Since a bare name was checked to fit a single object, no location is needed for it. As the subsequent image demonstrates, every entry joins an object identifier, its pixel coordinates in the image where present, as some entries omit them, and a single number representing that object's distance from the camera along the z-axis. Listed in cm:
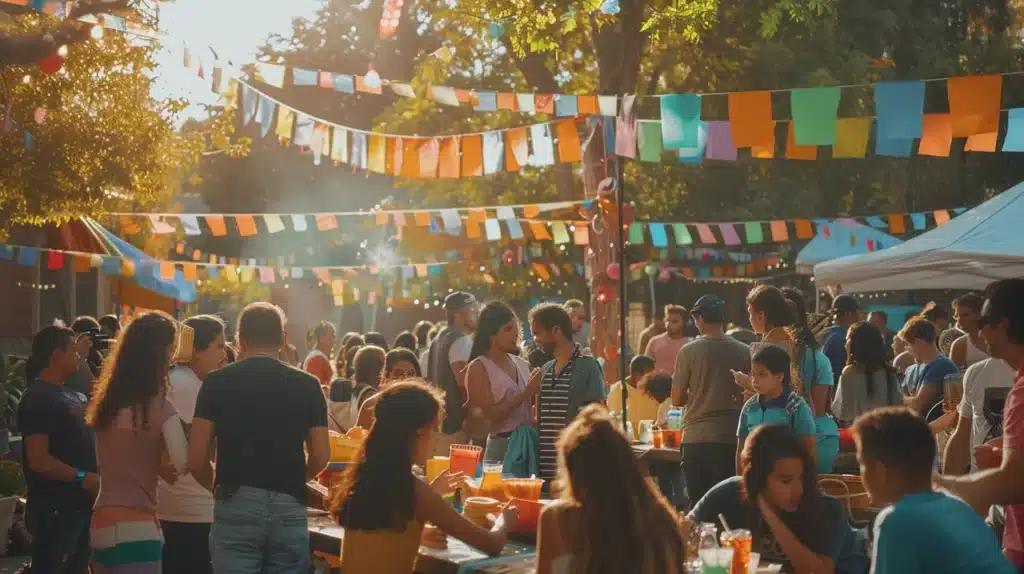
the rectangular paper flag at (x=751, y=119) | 998
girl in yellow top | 465
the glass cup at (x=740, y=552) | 449
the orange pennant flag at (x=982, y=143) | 932
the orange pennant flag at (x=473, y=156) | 1419
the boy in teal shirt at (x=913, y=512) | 344
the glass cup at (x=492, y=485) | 592
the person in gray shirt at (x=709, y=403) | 785
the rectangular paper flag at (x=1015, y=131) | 908
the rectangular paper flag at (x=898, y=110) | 913
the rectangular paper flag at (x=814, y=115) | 952
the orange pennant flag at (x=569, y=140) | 1280
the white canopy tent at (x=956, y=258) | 878
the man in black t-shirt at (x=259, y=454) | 508
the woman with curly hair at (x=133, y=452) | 530
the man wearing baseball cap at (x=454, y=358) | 905
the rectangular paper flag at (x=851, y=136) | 1054
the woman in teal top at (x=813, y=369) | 771
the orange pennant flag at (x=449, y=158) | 1423
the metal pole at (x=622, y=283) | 949
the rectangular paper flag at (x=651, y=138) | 1187
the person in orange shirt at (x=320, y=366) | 1181
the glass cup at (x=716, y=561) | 431
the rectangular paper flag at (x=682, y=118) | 1052
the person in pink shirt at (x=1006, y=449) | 425
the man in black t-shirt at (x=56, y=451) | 663
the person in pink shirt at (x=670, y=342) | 1198
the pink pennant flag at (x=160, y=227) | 2125
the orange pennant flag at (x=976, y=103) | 878
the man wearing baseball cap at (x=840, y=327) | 1087
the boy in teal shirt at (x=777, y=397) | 636
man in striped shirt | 755
